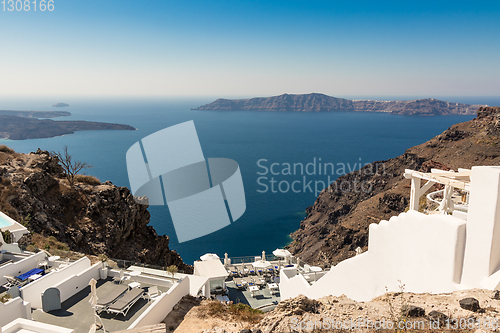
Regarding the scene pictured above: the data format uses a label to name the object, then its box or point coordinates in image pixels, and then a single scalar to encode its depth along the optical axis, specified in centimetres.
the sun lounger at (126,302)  868
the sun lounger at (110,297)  868
